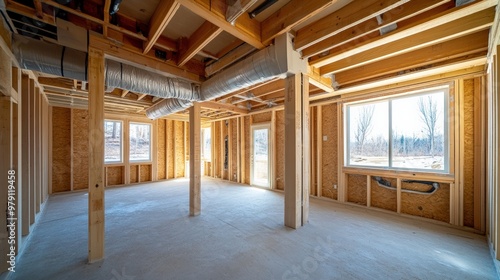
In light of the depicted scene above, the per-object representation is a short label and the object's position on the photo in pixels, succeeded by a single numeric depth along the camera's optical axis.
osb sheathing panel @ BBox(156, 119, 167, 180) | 6.87
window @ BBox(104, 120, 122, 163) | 5.80
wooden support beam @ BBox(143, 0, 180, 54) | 1.68
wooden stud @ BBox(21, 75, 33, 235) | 2.52
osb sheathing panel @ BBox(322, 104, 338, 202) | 4.20
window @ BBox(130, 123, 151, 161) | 6.30
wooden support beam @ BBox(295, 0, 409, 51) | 1.71
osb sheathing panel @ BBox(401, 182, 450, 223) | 2.95
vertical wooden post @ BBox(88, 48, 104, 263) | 2.01
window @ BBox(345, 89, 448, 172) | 3.05
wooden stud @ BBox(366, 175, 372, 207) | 3.67
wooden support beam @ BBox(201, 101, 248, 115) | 4.54
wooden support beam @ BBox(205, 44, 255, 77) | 2.57
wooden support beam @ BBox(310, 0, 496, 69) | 1.68
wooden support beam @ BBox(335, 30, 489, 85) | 2.29
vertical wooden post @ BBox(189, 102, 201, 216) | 3.41
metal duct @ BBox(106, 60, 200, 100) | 2.44
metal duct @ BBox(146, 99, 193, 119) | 3.73
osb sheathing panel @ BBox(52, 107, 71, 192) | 4.97
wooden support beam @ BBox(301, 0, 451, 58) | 1.68
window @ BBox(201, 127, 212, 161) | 7.76
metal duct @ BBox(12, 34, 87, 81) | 1.99
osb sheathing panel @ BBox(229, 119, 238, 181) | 6.56
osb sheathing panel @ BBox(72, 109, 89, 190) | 5.23
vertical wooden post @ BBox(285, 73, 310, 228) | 2.66
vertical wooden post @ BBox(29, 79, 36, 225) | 2.87
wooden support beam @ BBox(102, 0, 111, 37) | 1.73
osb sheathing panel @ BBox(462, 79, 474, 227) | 2.74
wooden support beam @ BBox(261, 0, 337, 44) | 1.76
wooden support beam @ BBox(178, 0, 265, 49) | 1.67
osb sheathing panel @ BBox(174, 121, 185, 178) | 7.32
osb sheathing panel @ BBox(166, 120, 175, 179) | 7.05
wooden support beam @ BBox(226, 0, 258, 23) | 1.66
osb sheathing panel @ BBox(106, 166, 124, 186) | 5.83
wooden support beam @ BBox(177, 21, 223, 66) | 2.06
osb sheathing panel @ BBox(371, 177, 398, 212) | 3.45
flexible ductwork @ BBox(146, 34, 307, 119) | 2.30
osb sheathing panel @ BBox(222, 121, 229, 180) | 6.96
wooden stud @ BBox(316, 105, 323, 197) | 4.41
